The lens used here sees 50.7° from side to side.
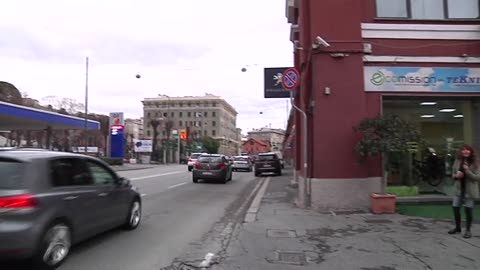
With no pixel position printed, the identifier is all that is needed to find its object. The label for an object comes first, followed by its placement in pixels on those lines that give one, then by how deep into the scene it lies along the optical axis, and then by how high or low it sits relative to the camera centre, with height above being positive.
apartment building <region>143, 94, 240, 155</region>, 122.44 +12.87
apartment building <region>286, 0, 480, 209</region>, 12.85 +2.24
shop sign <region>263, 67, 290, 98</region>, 28.02 +4.43
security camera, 12.69 +3.09
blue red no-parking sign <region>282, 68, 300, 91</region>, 13.80 +2.32
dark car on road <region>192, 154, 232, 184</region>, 26.00 -0.26
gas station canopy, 35.81 +3.67
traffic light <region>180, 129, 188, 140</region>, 94.95 +5.59
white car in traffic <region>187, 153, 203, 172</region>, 43.77 +0.22
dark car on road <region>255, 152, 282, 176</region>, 36.50 +0.01
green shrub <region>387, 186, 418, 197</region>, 13.74 -0.70
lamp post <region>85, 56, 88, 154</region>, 47.78 +7.22
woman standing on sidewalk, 9.22 -0.34
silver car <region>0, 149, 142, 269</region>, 6.21 -0.55
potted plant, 11.58 +0.59
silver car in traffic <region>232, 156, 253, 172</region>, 47.72 +0.01
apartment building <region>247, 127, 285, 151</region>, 155.75 +9.37
